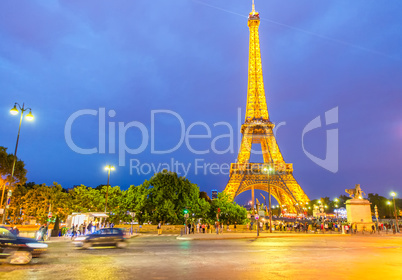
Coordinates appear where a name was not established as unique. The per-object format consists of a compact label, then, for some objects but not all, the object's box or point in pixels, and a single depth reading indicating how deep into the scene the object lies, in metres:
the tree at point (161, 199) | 45.53
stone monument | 41.12
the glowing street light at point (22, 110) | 21.36
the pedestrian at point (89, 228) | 34.16
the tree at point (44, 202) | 55.82
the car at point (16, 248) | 11.60
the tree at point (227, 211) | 55.25
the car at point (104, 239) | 18.87
